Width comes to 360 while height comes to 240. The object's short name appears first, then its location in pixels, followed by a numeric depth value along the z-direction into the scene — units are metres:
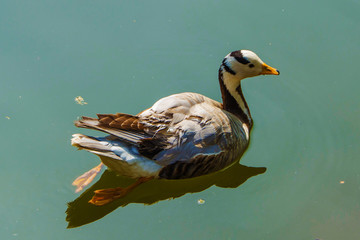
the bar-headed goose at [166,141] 11.24
